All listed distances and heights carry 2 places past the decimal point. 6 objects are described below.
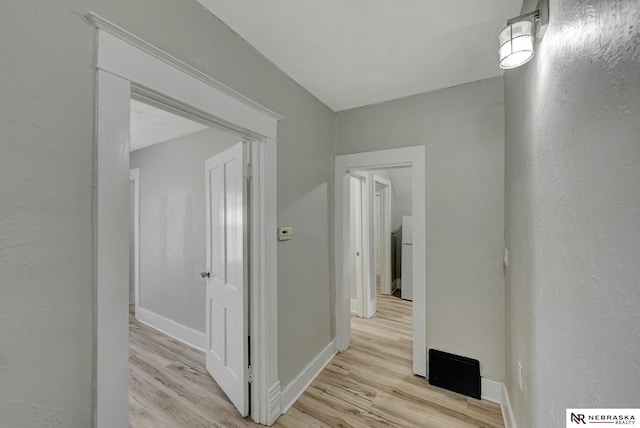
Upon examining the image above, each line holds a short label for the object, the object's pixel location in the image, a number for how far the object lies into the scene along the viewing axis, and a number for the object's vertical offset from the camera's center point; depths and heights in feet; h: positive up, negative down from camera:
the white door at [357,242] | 12.03 -1.32
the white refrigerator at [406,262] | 14.25 -2.71
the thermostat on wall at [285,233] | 6.25 -0.46
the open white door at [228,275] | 5.90 -1.57
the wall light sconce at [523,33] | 3.31 +2.37
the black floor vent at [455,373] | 6.61 -4.25
